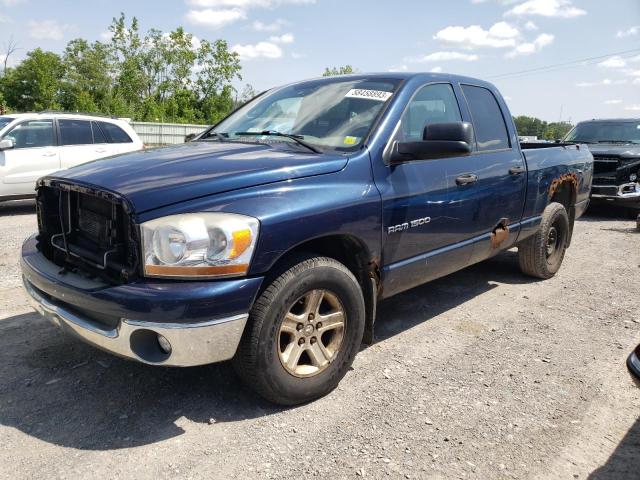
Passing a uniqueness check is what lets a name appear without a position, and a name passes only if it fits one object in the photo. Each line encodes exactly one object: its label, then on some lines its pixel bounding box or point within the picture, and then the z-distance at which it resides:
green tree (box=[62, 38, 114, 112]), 42.14
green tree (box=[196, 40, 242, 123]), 42.81
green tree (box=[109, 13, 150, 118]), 41.47
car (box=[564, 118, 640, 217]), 9.55
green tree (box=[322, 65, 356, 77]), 59.43
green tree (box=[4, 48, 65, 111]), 39.47
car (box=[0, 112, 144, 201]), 8.67
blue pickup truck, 2.43
